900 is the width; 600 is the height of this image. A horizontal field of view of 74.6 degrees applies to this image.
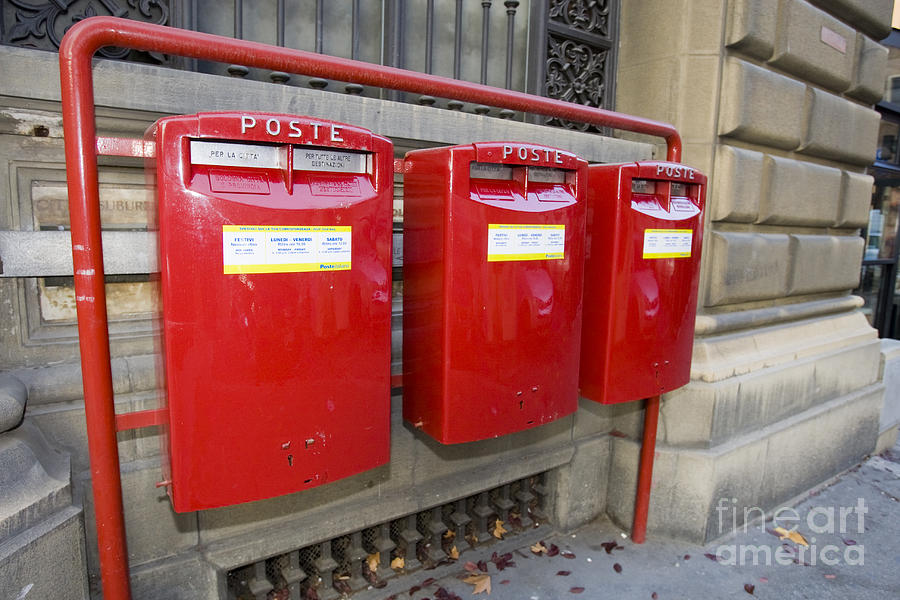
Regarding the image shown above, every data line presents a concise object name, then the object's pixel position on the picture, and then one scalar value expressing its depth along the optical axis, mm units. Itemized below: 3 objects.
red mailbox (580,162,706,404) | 2342
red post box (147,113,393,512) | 1419
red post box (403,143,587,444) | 1879
